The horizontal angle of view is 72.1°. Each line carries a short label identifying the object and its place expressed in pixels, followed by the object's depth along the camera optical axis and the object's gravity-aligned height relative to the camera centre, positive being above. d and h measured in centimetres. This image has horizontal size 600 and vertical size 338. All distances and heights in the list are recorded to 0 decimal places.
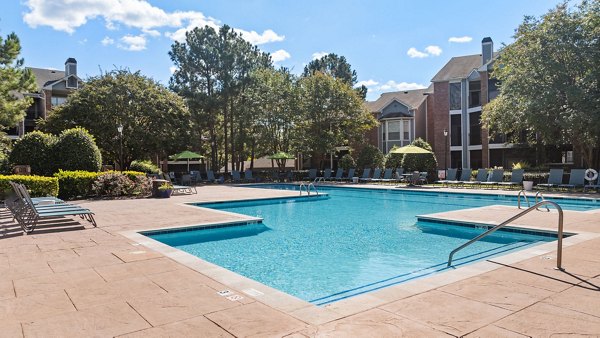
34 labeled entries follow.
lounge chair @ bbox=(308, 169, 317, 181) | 2952 -42
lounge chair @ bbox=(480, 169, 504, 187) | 2017 -63
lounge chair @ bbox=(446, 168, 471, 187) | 2134 -63
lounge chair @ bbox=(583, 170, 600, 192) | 1690 -88
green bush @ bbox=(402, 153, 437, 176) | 2536 +27
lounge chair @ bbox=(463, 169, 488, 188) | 2084 -60
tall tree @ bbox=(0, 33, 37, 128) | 1836 +425
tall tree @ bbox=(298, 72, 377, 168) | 2909 +381
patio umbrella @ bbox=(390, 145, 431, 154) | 2204 +90
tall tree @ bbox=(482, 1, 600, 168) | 1739 +393
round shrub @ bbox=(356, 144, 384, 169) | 2825 +64
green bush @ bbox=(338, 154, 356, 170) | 2890 +33
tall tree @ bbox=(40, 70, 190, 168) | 2738 +378
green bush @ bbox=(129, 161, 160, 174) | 2830 +21
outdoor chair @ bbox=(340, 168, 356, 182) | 2677 -48
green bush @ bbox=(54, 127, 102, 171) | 1709 +84
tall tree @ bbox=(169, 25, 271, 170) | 3266 +793
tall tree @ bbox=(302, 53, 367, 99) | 4969 +1232
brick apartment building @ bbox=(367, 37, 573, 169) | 3084 +396
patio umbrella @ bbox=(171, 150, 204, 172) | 2739 +101
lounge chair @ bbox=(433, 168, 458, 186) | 2244 -54
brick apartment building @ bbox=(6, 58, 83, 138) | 4000 +796
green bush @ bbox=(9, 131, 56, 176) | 1667 +80
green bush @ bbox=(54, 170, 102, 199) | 1573 -43
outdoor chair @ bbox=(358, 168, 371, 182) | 2576 -41
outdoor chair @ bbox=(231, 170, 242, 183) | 2976 -55
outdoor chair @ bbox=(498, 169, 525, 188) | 1943 -67
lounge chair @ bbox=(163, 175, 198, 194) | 1882 -93
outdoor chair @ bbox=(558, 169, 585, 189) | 1753 -64
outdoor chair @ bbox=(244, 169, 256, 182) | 3020 -58
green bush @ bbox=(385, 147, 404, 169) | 2672 +45
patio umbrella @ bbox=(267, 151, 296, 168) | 2880 +90
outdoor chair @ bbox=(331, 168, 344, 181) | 2738 -42
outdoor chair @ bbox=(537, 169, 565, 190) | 1841 -61
